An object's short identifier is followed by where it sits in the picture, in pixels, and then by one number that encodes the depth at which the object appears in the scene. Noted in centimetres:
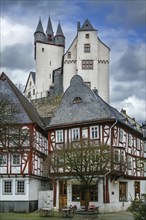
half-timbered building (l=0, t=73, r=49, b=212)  3994
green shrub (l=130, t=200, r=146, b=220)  1580
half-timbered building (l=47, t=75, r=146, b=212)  3916
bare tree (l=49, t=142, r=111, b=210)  3325
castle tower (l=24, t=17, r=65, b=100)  8244
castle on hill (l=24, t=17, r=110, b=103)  7169
